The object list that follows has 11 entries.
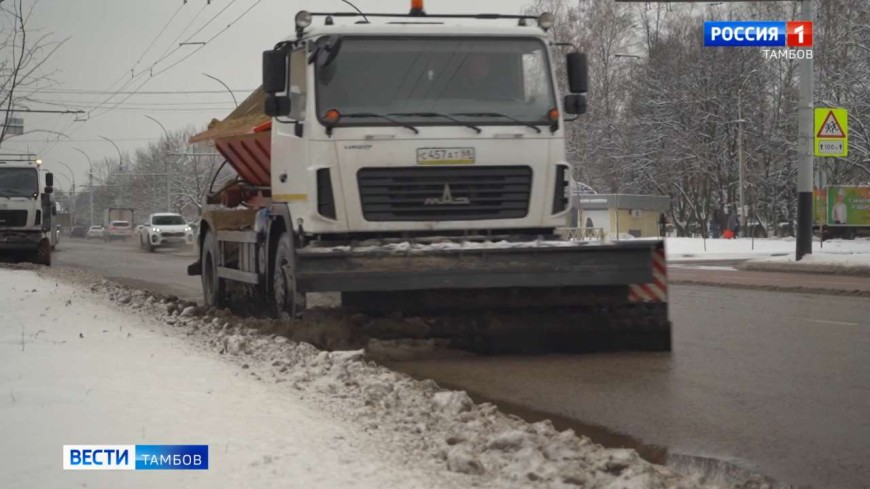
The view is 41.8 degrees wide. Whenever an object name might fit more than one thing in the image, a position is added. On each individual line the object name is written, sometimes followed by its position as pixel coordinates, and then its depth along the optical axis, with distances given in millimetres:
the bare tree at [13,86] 15556
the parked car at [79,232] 105062
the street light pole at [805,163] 26359
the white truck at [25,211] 30625
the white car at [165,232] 51375
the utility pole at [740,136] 52012
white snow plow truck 9719
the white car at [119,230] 77062
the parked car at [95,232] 91875
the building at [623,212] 48062
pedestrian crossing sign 25812
